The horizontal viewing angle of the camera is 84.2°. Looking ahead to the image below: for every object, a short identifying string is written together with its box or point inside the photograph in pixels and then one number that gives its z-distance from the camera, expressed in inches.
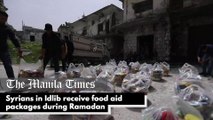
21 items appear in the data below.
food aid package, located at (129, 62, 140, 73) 135.0
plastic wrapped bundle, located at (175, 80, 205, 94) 71.0
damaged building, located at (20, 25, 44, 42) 713.8
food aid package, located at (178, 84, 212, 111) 54.7
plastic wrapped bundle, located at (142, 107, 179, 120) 44.6
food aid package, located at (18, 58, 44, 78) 96.4
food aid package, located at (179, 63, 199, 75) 105.7
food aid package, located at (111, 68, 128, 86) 100.3
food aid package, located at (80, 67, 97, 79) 97.0
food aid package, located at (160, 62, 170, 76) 136.4
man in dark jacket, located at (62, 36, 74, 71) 172.0
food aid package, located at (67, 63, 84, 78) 103.5
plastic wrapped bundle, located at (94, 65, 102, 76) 122.7
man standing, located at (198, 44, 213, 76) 142.4
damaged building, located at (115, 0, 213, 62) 241.6
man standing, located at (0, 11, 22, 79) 86.4
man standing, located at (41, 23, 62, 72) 105.2
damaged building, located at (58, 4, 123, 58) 391.6
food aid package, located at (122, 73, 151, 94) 76.3
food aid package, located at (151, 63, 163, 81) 118.7
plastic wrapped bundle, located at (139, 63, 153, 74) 119.6
